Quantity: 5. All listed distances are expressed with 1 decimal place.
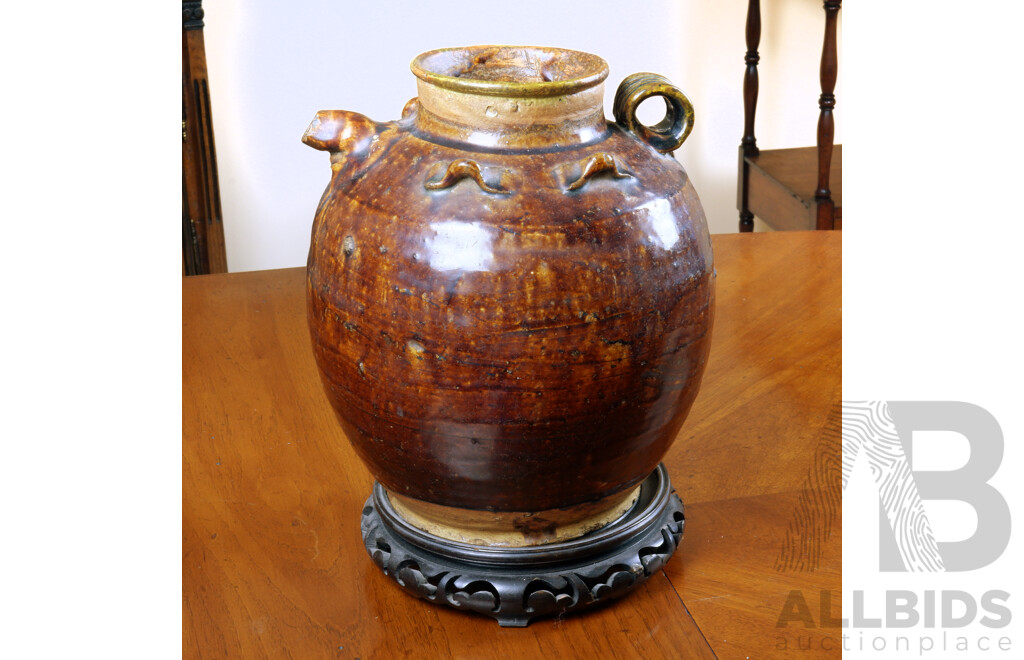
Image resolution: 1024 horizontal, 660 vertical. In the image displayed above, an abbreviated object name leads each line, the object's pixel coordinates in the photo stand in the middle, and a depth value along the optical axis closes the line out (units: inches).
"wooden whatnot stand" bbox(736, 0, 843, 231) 80.6
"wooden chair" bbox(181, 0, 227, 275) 72.1
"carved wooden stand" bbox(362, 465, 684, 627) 36.3
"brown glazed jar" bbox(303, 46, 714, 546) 31.9
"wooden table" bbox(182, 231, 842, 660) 35.7
